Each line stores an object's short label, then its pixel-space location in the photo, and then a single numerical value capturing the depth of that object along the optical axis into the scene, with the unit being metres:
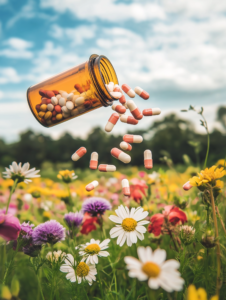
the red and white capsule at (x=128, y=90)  0.27
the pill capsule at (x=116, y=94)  0.23
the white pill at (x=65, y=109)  0.24
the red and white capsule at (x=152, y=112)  0.24
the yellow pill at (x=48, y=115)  0.25
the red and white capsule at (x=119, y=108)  0.25
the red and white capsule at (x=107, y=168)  0.22
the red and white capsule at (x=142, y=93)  0.27
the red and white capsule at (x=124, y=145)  0.23
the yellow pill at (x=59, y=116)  0.25
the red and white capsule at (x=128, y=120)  0.24
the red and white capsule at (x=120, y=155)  0.22
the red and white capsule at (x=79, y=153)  0.23
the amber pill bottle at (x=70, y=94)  0.23
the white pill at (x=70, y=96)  0.24
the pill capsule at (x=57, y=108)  0.25
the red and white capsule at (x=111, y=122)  0.24
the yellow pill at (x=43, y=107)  0.25
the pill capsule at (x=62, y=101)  0.24
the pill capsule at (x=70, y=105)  0.24
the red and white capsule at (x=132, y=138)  0.23
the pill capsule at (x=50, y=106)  0.25
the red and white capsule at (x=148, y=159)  0.22
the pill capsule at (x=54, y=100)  0.25
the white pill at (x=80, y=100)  0.23
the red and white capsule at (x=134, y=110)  0.25
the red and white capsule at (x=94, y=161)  0.22
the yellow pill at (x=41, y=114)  0.25
